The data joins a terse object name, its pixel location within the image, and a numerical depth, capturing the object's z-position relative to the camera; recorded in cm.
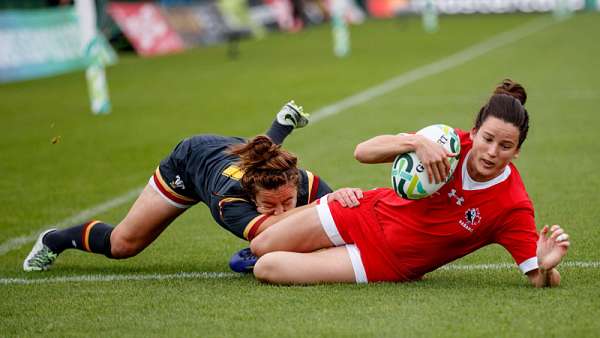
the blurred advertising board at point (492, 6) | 5238
